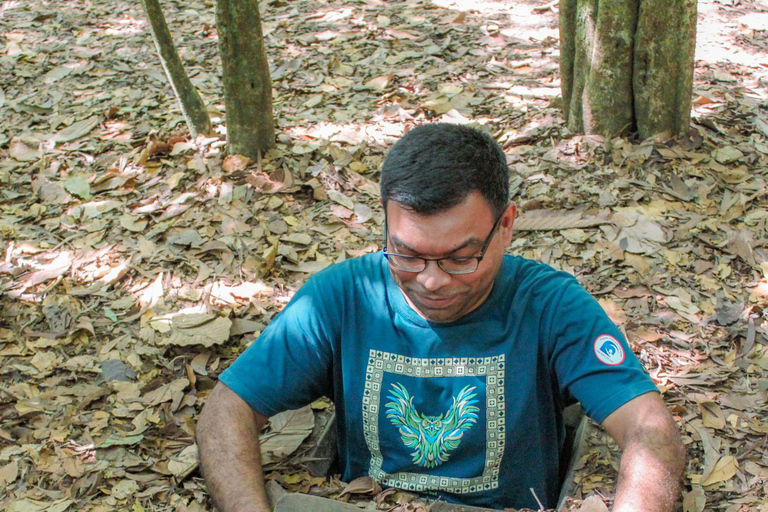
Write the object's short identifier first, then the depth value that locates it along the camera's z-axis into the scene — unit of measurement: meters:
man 2.36
